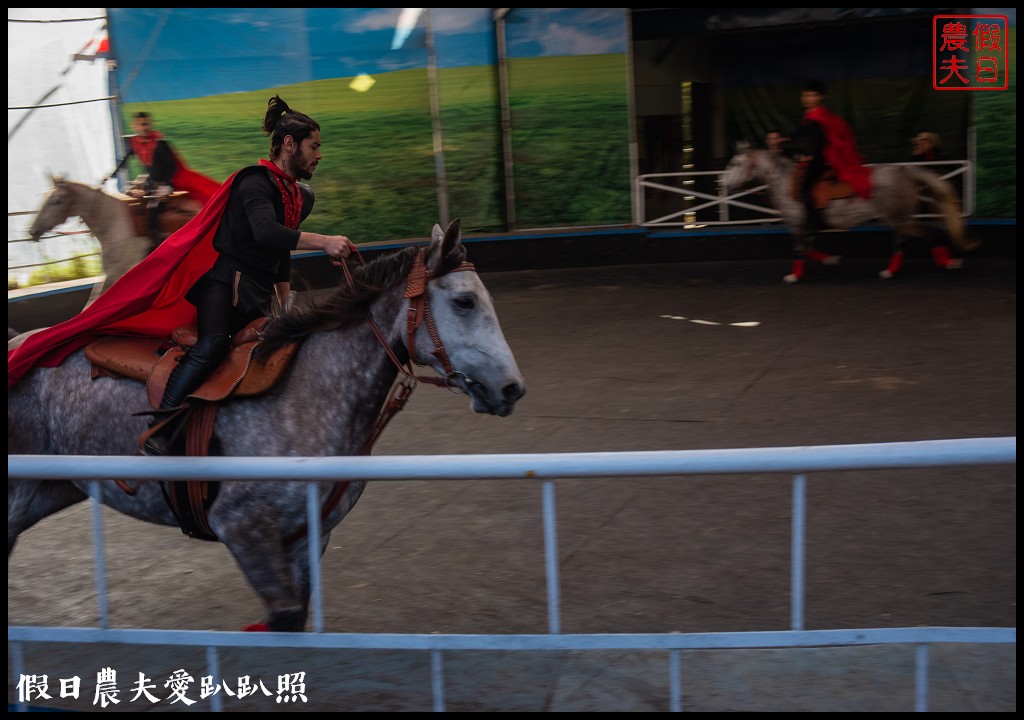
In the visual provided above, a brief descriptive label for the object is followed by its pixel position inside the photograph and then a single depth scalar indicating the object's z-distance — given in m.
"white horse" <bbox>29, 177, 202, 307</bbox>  10.31
